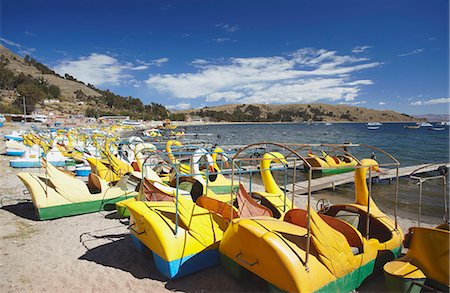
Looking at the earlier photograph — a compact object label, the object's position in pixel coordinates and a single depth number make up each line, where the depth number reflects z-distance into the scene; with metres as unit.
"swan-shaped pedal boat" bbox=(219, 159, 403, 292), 4.38
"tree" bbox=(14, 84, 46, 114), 61.28
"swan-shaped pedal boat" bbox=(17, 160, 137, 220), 8.22
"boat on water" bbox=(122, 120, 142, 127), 65.36
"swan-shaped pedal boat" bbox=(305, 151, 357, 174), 18.38
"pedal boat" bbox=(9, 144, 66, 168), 16.19
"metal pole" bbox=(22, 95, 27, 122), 47.93
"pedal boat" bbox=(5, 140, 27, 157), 19.48
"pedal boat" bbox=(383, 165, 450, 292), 4.76
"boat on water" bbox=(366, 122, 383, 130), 108.59
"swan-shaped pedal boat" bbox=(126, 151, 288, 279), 5.28
